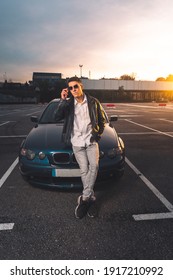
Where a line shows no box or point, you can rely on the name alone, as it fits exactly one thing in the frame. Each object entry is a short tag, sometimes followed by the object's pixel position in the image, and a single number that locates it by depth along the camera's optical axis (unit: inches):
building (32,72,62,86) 3348.9
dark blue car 126.0
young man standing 110.2
